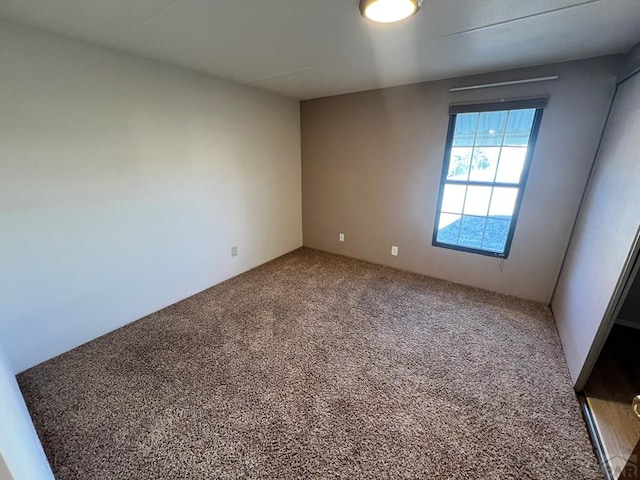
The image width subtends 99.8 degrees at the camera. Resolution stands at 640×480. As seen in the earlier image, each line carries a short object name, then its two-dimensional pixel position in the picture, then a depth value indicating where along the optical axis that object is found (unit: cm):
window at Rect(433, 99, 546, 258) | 256
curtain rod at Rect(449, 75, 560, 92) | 230
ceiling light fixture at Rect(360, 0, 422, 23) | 134
